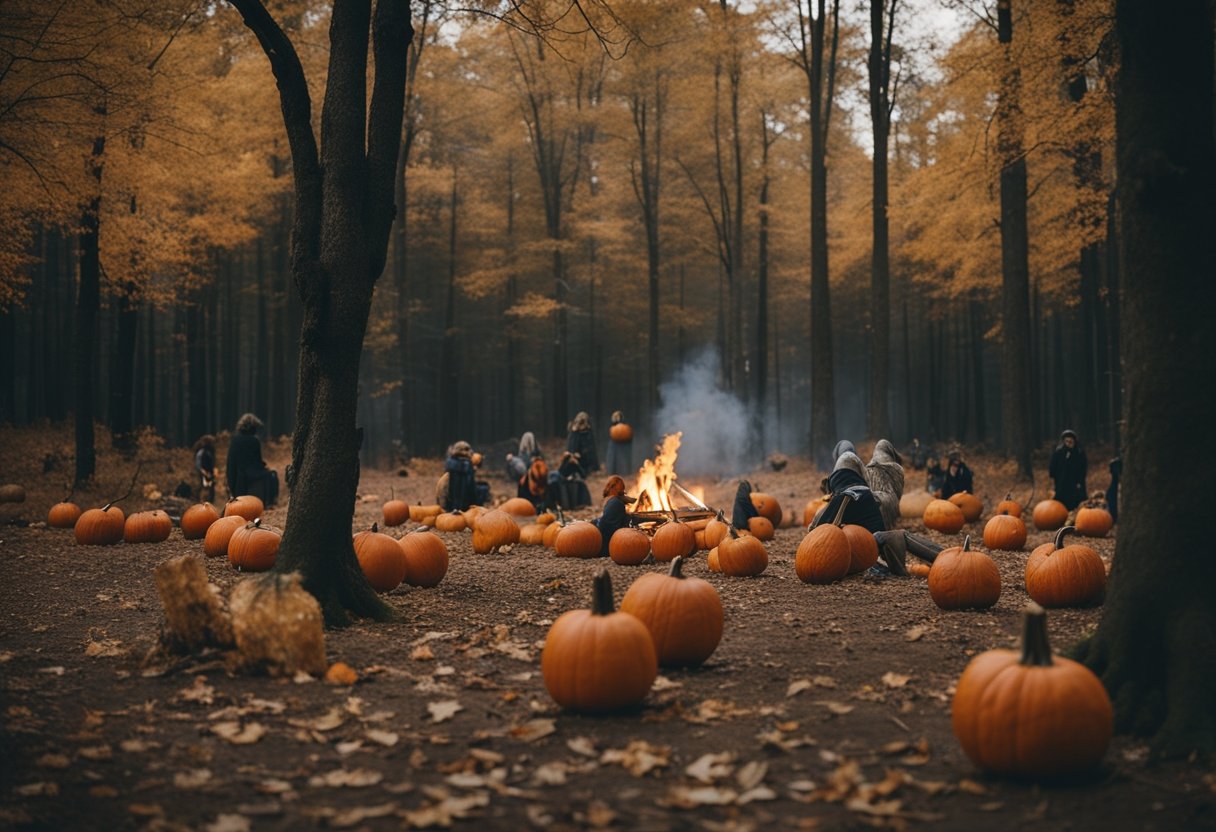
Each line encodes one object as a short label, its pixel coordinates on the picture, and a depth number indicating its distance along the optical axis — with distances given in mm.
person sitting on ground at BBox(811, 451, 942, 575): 8984
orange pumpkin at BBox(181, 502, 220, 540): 11641
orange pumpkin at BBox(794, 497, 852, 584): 8383
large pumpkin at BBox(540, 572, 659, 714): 4430
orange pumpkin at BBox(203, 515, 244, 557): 9781
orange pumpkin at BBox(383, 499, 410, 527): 14500
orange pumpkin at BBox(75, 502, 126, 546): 11414
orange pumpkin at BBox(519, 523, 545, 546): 12273
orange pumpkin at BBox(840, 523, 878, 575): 8844
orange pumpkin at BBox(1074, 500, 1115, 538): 12516
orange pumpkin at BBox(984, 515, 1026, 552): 10977
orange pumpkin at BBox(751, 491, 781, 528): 13609
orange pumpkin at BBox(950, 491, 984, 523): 14383
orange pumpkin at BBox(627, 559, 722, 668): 5328
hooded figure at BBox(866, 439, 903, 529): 10680
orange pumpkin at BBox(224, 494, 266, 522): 11500
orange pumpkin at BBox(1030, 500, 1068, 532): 13523
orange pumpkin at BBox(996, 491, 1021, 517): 13688
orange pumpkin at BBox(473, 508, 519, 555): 11461
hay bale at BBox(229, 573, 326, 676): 5156
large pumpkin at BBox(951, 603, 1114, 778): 3572
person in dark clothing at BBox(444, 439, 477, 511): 15609
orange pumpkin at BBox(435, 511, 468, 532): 13844
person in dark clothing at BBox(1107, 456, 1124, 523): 13012
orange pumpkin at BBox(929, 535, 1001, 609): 6953
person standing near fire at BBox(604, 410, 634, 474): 20547
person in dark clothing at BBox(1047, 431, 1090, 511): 14508
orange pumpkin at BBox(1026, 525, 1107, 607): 6938
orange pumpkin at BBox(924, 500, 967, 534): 13031
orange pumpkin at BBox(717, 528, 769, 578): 9062
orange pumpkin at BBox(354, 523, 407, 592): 7867
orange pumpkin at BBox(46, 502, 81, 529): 13370
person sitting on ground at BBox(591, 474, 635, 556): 11016
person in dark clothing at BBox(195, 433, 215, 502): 16297
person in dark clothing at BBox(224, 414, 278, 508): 13430
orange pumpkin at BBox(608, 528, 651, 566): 10141
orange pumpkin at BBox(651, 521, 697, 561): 10039
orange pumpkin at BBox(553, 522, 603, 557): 10852
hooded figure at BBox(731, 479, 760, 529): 11866
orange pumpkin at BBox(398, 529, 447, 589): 8281
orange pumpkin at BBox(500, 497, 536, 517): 15501
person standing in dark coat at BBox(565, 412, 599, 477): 18516
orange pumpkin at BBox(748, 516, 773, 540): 11969
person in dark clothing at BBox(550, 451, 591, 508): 17359
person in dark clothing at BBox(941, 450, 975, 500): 15656
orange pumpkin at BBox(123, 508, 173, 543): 11445
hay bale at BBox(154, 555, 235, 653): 5285
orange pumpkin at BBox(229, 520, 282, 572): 8797
